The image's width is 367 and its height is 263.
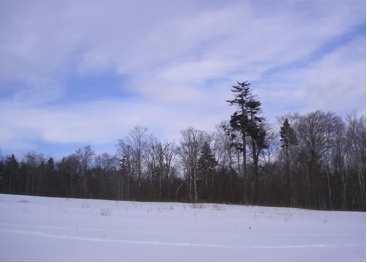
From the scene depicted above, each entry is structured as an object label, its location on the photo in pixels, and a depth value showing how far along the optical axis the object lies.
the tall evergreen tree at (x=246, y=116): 31.64
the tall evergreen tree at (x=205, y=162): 42.88
